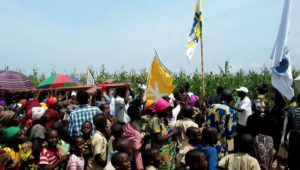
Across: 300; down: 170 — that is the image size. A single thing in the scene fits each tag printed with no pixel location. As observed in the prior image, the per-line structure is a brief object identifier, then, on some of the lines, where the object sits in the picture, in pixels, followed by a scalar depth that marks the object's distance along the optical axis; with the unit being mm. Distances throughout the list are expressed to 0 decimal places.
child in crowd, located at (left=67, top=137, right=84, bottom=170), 2914
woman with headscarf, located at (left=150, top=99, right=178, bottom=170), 3195
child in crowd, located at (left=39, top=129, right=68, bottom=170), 2901
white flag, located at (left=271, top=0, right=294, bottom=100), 3709
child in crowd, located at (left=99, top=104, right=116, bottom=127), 4599
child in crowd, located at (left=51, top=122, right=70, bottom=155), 3427
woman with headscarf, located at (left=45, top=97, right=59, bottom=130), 3826
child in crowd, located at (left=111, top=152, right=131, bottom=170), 2488
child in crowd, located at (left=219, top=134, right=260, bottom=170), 2633
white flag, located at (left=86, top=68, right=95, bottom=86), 6208
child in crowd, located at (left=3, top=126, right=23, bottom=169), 3001
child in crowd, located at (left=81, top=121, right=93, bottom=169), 3205
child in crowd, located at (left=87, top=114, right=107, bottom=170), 3097
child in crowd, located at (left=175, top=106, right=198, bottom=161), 3672
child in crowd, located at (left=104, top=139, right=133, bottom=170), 2787
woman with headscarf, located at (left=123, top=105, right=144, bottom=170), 3099
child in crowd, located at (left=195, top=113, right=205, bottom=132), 3863
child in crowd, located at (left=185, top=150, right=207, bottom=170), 2395
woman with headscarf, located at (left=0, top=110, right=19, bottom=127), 3481
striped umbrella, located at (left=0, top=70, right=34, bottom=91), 5939
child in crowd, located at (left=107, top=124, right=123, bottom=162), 3077
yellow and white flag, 6755
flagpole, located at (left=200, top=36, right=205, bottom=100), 6670
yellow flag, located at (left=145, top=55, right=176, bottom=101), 3996
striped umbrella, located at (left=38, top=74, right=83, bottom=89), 6071
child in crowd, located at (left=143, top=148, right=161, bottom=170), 2765
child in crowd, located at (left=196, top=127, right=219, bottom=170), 2863
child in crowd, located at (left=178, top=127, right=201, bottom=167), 3197
